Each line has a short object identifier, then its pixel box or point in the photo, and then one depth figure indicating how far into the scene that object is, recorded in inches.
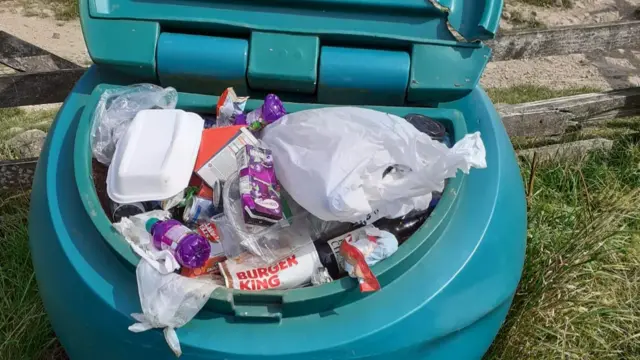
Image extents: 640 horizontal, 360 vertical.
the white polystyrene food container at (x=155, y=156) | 49.3
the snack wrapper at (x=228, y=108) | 56.5
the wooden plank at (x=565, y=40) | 90.7
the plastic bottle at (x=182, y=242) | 45.1
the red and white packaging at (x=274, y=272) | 45.4
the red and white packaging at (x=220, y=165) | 51.9
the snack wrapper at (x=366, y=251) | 43.4
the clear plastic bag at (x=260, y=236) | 47.6
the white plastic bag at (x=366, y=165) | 45.6
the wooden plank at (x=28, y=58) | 100.3
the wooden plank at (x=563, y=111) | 97.0
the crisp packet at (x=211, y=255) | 46.7
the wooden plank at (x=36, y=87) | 87.4
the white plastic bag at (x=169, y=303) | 42.5
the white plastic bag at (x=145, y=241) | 44.3
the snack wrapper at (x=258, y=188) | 46.9
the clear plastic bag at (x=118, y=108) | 54.4
